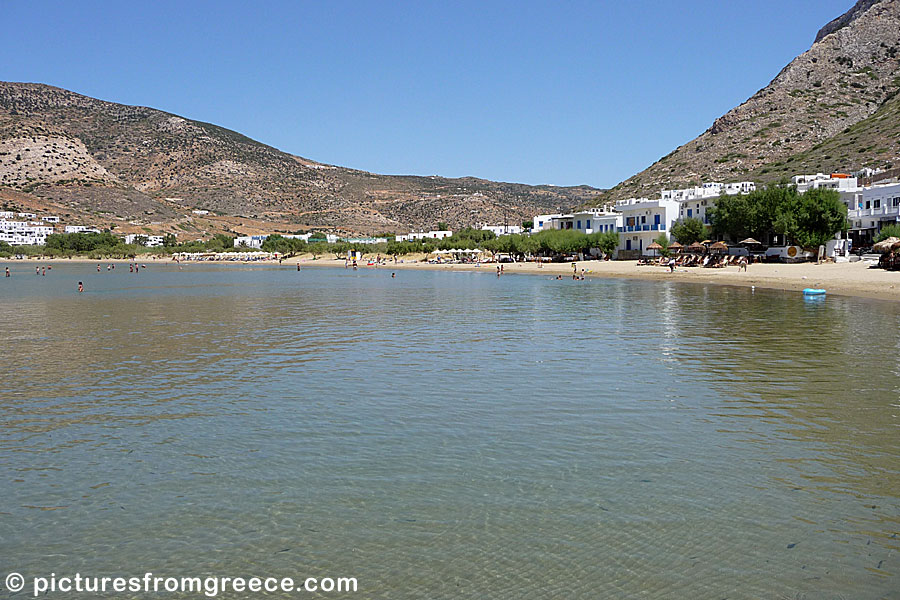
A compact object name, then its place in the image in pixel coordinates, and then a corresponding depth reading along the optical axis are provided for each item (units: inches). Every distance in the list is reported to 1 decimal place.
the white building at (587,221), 3454.7
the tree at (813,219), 2196.1
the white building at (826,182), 2554.1
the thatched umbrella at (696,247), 2511.1
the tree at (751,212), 2341.3
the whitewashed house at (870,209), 2226.9
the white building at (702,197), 2908.2
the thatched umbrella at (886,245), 1764.3
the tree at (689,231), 2802.7
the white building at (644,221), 3117.6
